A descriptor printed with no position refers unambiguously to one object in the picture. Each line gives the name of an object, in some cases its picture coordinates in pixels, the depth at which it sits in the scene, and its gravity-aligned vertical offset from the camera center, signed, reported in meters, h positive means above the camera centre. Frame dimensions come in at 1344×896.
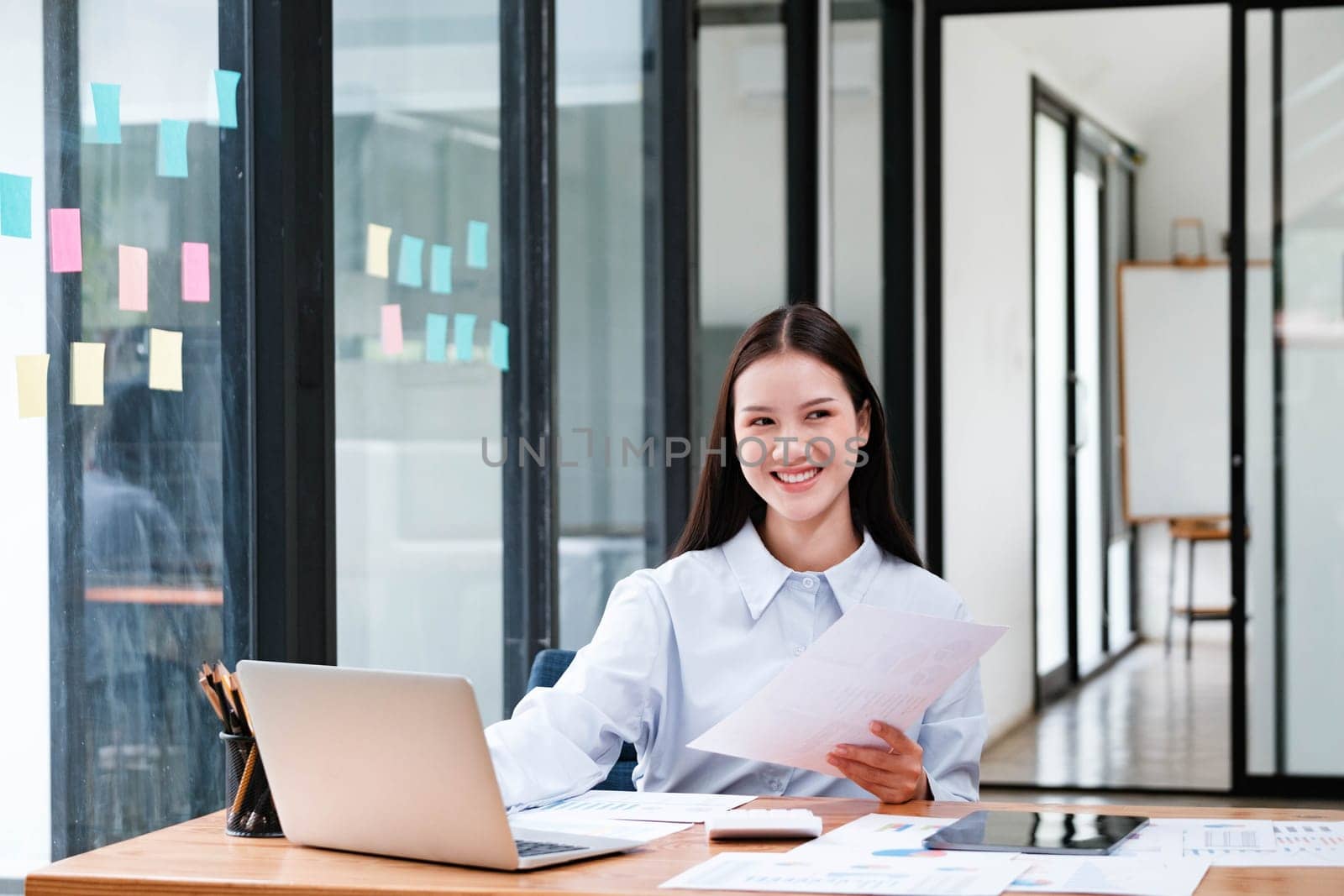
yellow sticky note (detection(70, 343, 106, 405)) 4.66 -0.02
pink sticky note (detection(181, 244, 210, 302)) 4.89 +0.13
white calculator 4.23 -0.47
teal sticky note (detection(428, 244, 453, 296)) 5.69 +0.20
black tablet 4.16 -0.48
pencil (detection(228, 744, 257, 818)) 4.30 -0.44
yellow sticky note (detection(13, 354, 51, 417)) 4.58 -0.03
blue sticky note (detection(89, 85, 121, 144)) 4.71 +0.32
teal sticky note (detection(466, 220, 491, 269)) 5.85 +0.27
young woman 4.70 -0.31
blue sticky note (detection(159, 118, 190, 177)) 4.84 +0.29
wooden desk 4.05 -0.48
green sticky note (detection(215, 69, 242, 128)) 4.94 +0.38
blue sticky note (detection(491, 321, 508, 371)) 5.96 +0.07
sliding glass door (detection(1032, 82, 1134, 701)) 11.93 -0.09
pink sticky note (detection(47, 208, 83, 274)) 4.63 +0.14
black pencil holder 4.30 -0.46
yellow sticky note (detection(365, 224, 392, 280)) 5.41 +0.21
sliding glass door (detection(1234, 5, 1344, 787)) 8.33 -0.08
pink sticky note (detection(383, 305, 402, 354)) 5.50 +0.08
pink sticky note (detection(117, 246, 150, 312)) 4.75 +0.11
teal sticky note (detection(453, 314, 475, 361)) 5.81 +0.08
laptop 4.09 -0.39
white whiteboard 14.44 -0.04
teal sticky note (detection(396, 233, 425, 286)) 5.55 +0.20
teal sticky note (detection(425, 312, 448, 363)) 5.69 +0.07
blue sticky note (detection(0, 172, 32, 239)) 4.55 +0.18
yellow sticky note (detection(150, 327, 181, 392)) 4.82 +0.00
